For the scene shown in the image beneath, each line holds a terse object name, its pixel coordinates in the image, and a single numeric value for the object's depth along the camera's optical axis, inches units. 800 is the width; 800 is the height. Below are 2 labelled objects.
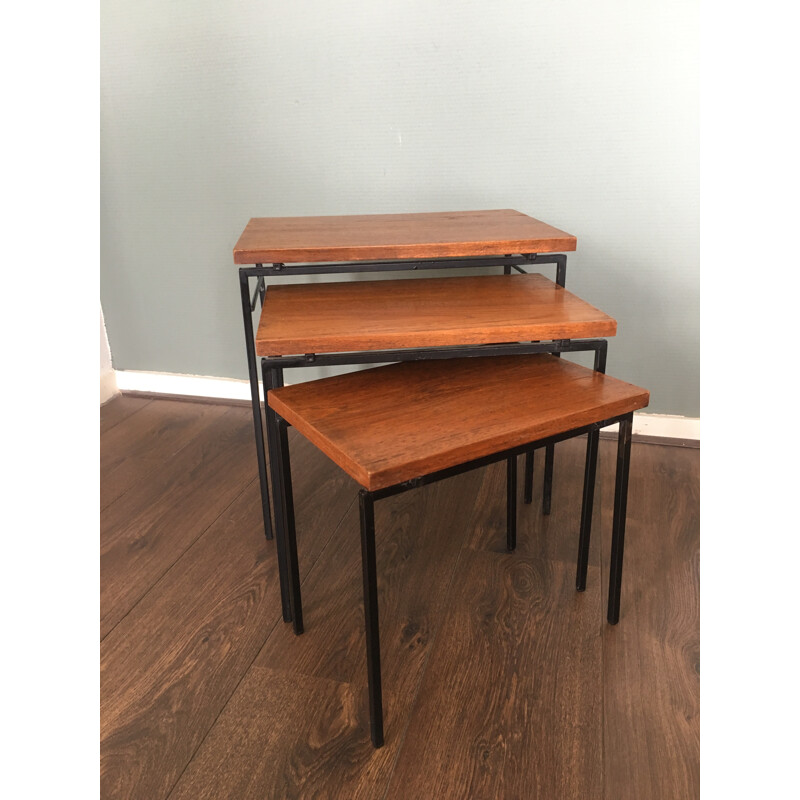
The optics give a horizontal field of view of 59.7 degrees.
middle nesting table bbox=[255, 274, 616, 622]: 44.9
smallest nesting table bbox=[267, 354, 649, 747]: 37.1
